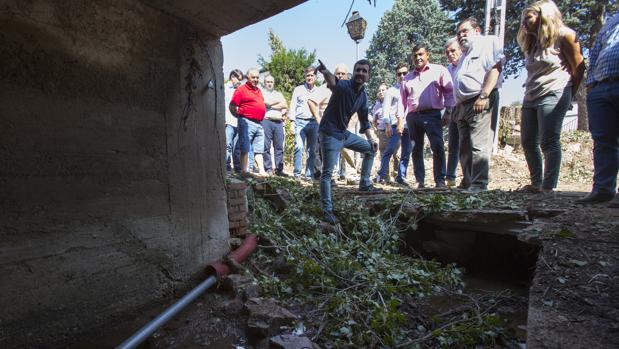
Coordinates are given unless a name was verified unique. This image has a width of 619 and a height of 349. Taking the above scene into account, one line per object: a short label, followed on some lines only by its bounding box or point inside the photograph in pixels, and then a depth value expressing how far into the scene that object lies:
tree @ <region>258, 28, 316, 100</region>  17.69
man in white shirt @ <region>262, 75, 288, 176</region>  6.86
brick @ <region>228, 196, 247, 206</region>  3.10
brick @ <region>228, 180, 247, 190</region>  3.11
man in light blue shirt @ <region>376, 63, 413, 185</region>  6.41
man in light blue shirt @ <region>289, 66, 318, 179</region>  6.71
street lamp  8.08
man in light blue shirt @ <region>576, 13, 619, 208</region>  3.00
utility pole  9.50
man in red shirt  5.82
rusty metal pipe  1.85
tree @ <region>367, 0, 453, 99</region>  25.59
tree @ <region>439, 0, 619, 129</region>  14.65
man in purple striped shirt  5.18
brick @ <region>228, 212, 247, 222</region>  3.11
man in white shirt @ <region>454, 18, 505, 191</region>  4.23
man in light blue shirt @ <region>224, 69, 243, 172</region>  6.34
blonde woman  3.55
